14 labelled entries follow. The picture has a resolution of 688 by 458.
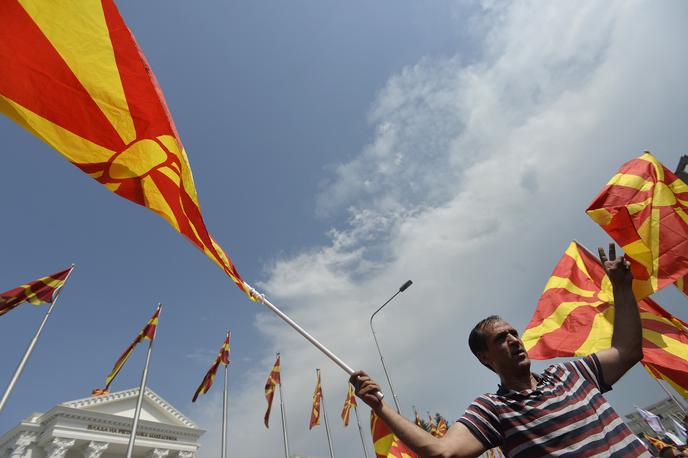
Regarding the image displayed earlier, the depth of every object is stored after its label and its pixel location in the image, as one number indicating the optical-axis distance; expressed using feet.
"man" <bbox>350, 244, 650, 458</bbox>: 5.20
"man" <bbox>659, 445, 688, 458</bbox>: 20.50
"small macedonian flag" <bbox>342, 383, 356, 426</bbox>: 71.61
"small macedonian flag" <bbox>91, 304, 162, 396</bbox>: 39.31
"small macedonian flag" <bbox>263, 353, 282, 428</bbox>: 60.64
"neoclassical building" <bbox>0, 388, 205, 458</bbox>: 74.02
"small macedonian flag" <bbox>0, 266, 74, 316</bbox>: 31.37
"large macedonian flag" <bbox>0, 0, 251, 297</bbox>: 7.84
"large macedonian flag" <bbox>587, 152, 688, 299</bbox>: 15.64
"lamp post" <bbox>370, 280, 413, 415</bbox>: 49.20
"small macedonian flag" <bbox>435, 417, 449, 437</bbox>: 72.67
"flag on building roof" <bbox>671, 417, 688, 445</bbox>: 47.55
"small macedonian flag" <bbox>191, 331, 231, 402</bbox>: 50.39
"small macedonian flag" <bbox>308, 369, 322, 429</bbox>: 72.64
